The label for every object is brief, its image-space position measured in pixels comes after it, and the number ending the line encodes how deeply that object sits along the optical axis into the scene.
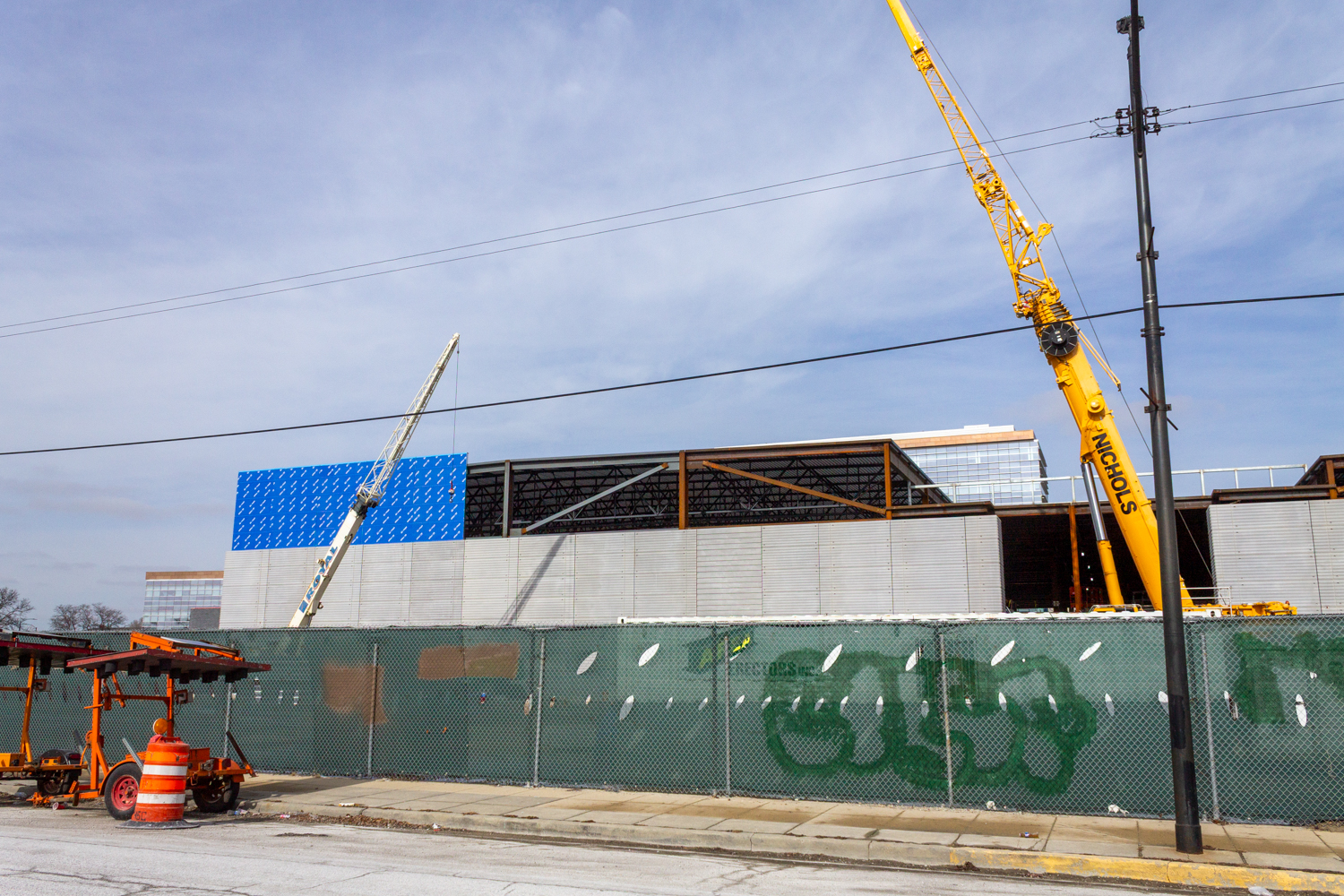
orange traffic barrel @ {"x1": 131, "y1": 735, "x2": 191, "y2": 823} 11.30
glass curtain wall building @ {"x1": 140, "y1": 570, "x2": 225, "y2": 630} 152.62
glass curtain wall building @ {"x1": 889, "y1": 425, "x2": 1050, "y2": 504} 103.06
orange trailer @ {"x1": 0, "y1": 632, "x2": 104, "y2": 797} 12.71
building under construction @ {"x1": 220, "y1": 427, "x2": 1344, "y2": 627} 29.59
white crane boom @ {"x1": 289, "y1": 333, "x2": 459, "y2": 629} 37.31
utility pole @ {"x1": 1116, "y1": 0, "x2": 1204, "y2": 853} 9.37
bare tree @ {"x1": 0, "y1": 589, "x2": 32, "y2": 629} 97.12
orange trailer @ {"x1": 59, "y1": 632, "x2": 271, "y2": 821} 11.87
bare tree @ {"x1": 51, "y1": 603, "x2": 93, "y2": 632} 127.06
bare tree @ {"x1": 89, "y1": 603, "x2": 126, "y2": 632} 135.50
